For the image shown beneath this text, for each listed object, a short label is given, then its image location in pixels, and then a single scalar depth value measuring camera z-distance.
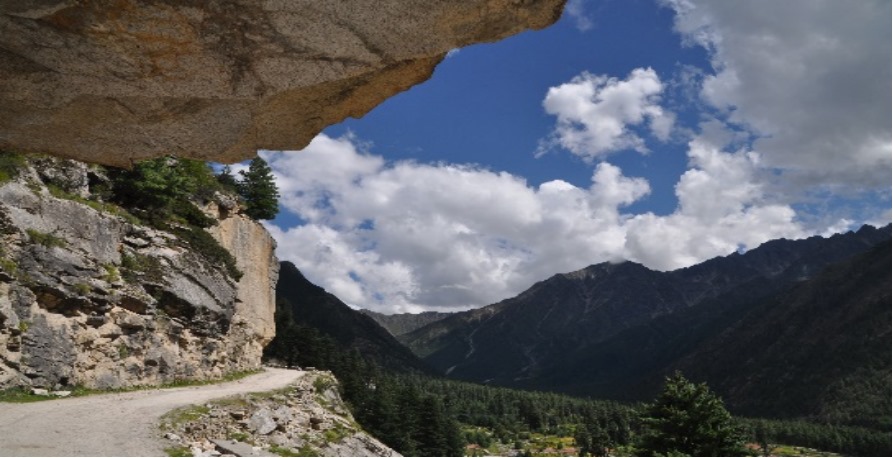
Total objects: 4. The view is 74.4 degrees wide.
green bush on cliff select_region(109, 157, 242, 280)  30.31
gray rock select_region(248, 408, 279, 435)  20.03
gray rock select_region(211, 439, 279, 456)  16.23
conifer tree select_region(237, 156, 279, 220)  53.38
